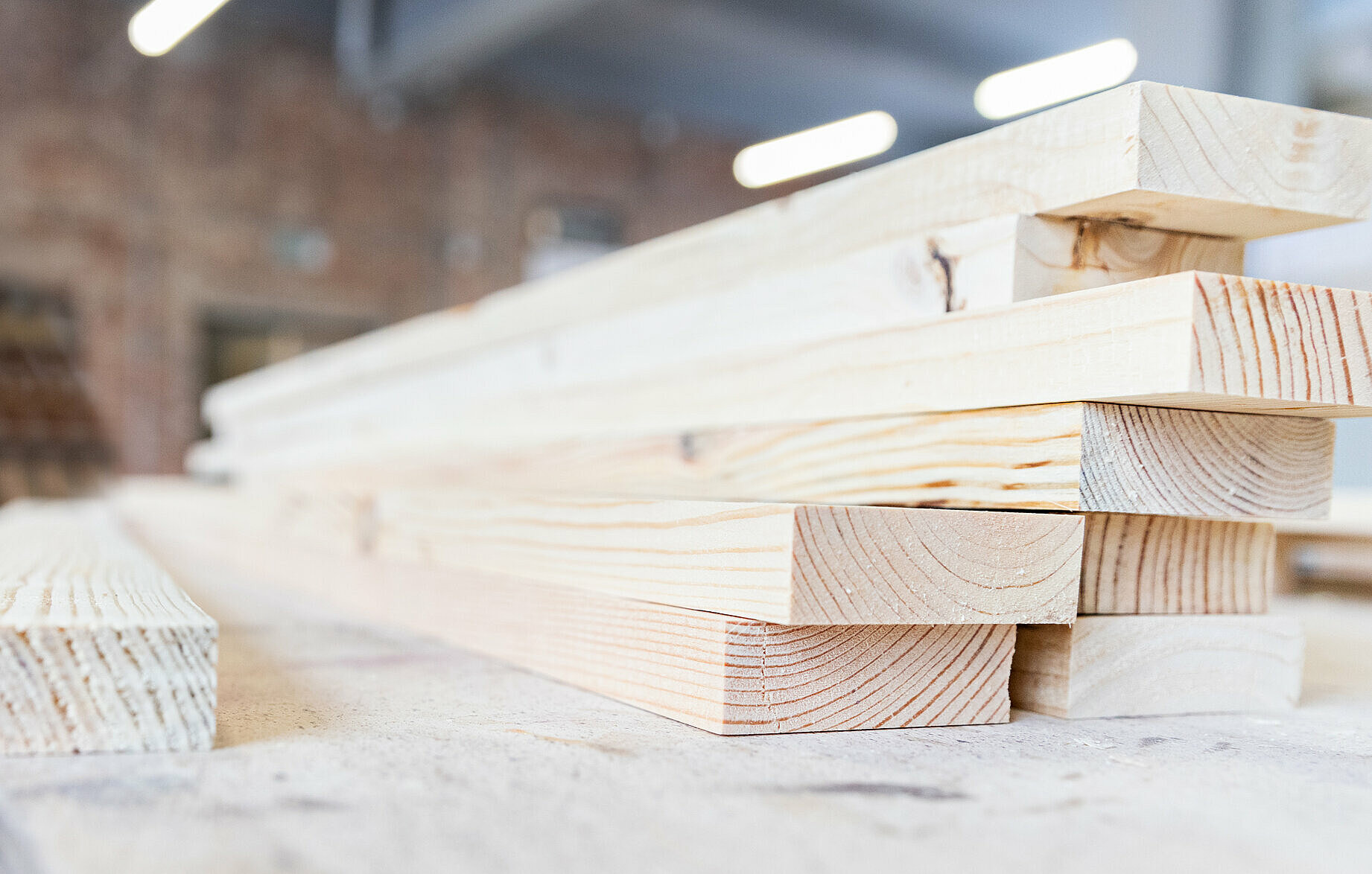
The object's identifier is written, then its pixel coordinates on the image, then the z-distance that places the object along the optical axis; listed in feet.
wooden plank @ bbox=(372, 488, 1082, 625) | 2.43
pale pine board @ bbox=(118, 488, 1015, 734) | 2.50
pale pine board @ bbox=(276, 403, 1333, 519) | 2.56
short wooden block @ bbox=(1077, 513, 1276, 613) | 2.71
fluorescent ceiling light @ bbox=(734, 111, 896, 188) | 14.39
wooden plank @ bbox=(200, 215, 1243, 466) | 2.69
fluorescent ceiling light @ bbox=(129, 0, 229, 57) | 9.64
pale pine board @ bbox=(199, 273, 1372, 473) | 2.42
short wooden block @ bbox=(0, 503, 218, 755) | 2.28
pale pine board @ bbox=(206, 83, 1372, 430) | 2.57
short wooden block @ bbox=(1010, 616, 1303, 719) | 2.70
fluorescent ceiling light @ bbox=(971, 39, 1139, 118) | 11.78
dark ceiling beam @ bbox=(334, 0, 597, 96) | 13.76
